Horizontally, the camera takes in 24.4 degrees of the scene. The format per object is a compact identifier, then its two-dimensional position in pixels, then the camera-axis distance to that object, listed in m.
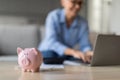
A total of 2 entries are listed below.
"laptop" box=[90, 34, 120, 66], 1.12
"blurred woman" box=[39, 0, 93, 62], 1.89
